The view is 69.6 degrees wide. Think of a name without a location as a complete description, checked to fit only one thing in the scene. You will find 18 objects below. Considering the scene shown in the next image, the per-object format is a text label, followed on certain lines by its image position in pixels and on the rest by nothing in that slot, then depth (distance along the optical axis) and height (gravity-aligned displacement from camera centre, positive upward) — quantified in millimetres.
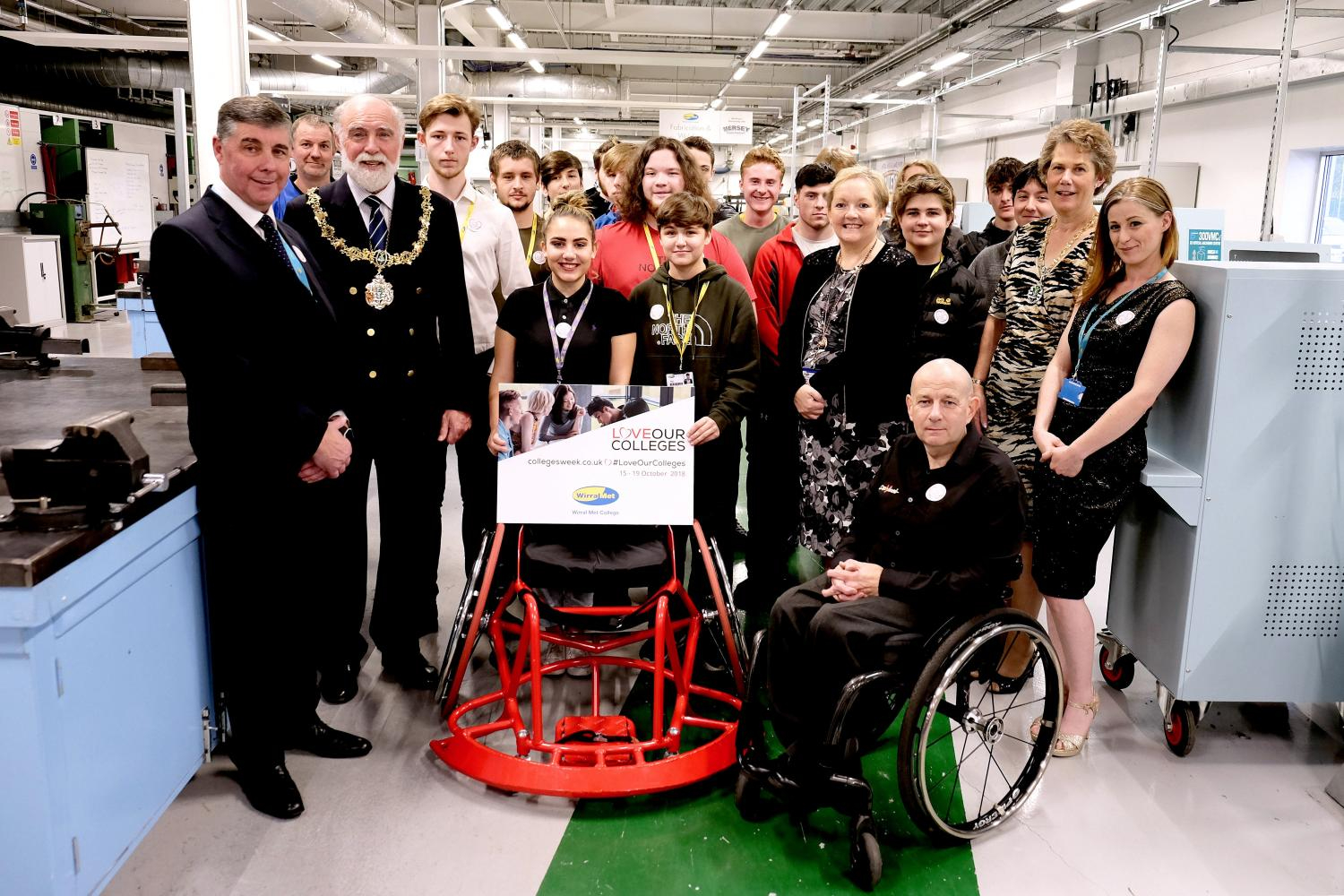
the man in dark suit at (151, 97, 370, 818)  2115 -325
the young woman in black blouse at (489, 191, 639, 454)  2912 -159
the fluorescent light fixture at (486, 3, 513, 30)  10359 +2853
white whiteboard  12172 +988
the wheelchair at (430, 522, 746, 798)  2396 -1074
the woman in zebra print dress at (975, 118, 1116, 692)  2783 -14
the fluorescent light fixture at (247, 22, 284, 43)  10055 +2511
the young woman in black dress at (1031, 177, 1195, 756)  2520 -295
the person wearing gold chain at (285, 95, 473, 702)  2656 -232
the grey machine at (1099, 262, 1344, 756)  2553 -559
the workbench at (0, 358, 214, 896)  1586 -760
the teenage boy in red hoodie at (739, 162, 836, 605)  3518 -449
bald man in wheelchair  2225 -675
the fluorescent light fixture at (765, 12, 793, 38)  10484 +2844
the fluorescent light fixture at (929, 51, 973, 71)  11359 +2648
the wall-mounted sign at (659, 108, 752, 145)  12602 +2009
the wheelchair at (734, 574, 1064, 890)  2090 -1030
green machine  11250 +627
